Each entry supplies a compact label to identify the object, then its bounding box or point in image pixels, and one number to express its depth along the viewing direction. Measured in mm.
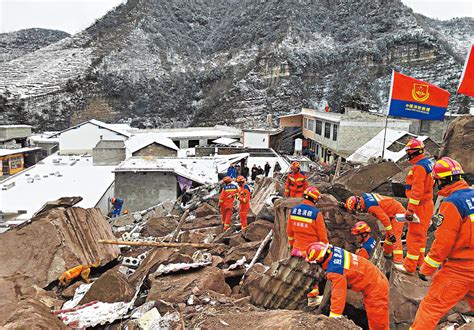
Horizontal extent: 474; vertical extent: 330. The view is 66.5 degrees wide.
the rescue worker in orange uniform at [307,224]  5309
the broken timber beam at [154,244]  7031
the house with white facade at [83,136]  32250
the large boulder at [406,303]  4539
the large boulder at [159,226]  10633
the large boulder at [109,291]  5164
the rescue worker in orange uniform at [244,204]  9344
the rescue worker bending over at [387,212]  5512
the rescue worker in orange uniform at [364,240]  5452
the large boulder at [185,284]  4910
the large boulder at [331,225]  6293
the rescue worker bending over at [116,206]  15922
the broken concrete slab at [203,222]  10805
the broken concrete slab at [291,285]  4656
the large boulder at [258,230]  7825
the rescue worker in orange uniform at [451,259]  3615
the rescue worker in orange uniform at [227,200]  9555
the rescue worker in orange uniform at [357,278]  4031
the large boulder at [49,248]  6203
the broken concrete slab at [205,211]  12141
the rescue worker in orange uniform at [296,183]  8977
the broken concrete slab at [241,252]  6617
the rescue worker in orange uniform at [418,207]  5266
